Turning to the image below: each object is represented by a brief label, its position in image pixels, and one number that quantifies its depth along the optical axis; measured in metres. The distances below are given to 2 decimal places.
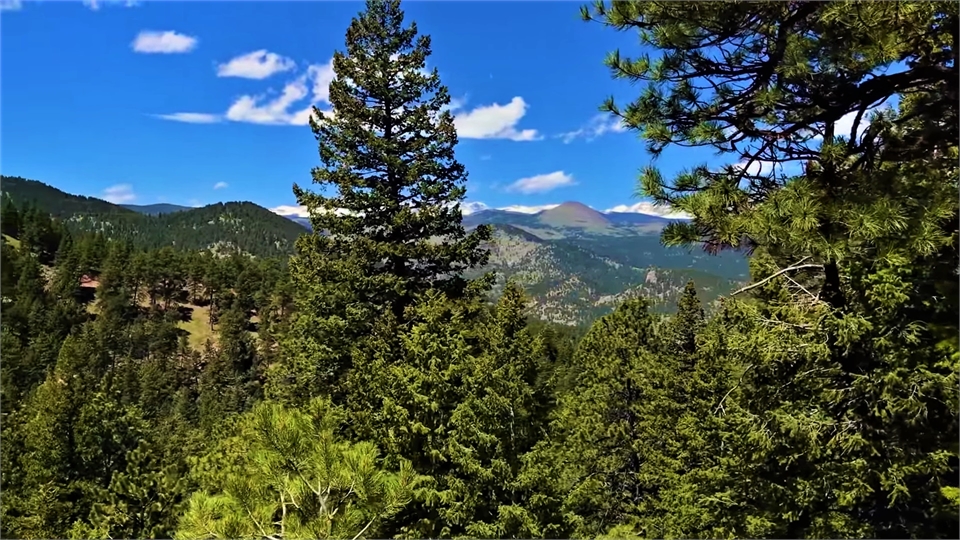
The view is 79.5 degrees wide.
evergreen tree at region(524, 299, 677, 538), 19.19
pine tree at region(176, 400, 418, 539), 5.51
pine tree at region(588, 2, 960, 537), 5.41
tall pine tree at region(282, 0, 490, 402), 12.59
